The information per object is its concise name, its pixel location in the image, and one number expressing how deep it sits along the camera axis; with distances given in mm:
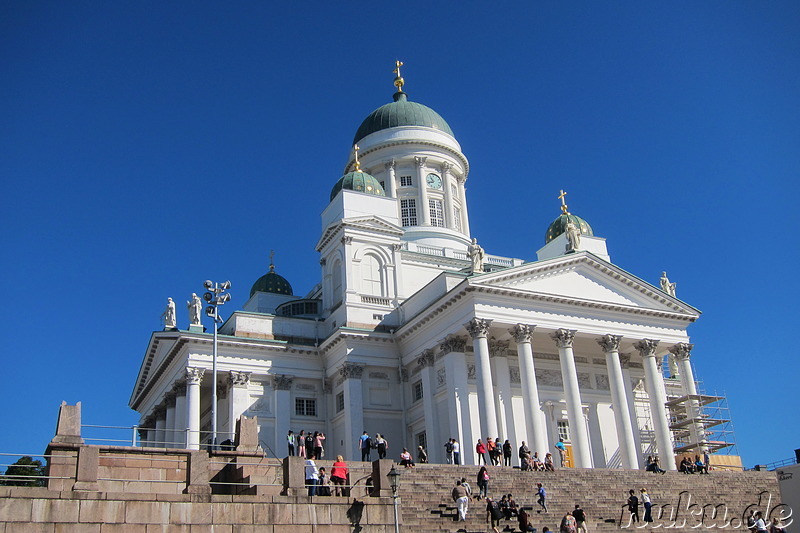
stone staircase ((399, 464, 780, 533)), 24125
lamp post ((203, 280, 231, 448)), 31609
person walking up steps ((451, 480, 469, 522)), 23312
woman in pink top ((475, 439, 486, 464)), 30919
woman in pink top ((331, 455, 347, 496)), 22386
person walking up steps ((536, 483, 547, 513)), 25734
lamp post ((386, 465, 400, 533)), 21188
